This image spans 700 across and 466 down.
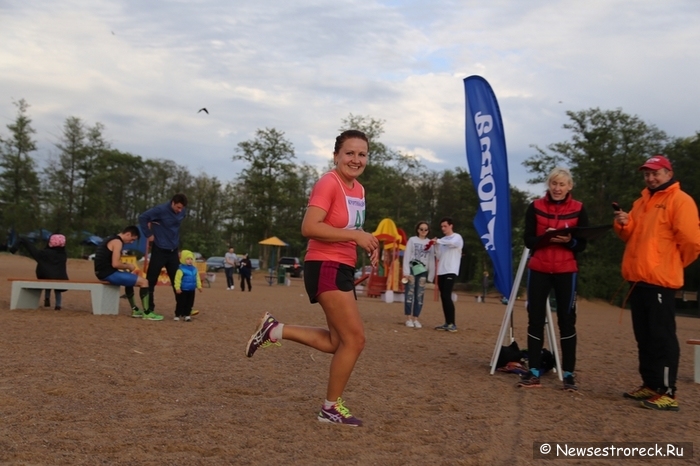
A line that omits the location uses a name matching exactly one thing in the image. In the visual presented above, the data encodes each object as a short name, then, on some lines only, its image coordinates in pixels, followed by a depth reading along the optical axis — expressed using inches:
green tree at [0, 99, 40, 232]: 1886.1
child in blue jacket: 450.6
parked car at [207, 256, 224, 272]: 2301.9
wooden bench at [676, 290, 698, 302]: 1352.1
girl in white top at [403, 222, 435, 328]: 476.4
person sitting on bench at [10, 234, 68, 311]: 482.0
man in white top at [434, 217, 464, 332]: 450.9
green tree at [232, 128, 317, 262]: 2228.1
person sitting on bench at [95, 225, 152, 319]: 452.4
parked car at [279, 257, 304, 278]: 2165.4
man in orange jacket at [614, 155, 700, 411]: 225.9
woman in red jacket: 250.7
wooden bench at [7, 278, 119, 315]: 456.8
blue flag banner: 299.9
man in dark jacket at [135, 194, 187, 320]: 436.8
